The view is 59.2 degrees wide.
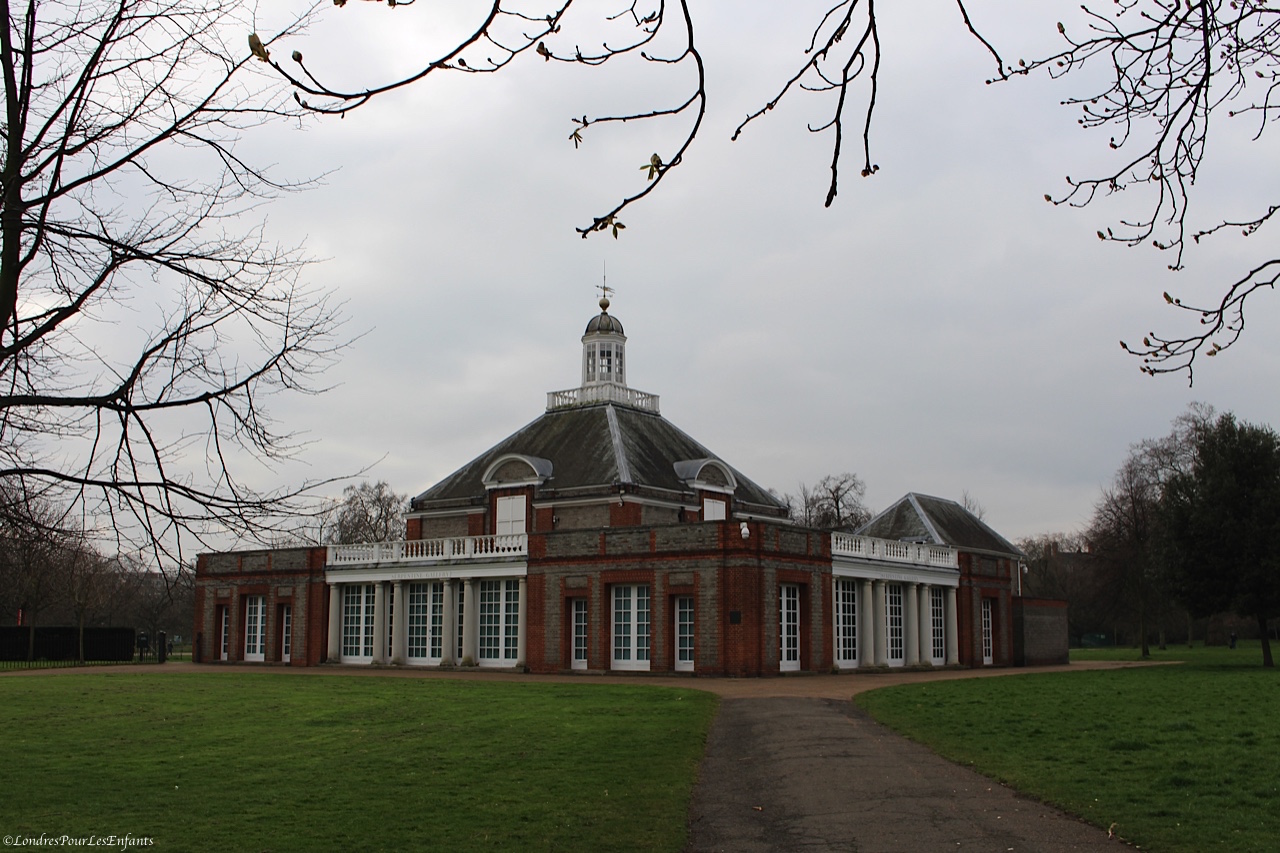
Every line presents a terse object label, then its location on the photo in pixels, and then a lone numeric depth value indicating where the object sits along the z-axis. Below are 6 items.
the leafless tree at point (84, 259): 8.88
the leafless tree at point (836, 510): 80.81
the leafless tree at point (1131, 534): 57.25
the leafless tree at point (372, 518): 78.94
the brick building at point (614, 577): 33.75
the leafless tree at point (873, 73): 4.79
